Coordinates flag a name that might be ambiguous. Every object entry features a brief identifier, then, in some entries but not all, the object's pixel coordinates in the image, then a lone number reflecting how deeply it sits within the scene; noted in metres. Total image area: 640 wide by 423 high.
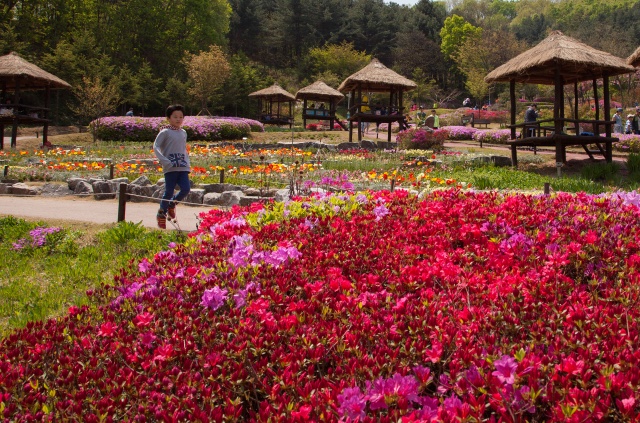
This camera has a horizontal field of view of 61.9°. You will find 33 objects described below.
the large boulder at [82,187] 11.73
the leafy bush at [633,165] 13.52
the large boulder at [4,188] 11.88
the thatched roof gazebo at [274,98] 40.47
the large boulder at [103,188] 11.45
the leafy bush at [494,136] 26.75
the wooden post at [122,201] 7.88
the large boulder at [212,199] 10.16
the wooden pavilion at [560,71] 14.59
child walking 7.24
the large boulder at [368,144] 22.46
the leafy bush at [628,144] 21.06
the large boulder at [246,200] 9.72
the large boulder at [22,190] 11.82
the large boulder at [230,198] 9.81
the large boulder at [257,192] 10.15
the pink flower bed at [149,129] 27.33
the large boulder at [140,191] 10.99
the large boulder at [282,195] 9.03
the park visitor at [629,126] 26.36
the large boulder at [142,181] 11.74
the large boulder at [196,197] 10.38
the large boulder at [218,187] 11.16
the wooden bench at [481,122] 41.07
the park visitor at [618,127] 27.25
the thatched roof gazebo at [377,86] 25.22
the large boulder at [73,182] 12.04
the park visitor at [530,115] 18.48
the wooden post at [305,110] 36.70
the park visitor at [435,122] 28.22
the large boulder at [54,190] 11.82
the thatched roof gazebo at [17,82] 23.06
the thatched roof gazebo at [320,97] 36.59
